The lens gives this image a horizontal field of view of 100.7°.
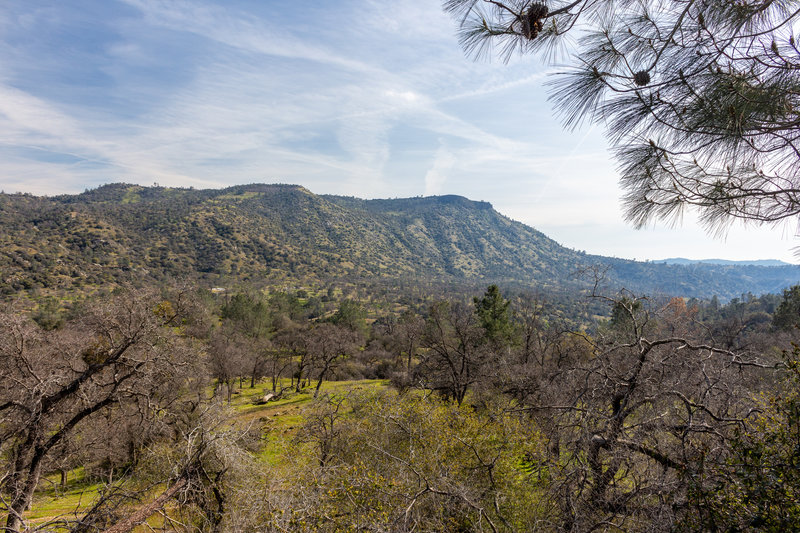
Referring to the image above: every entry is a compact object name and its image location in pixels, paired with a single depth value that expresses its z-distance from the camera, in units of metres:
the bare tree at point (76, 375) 7.08
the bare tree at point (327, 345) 34.72
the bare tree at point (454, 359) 17.87
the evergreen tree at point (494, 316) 28.42
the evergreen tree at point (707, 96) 2.99
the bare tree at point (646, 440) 3.27
